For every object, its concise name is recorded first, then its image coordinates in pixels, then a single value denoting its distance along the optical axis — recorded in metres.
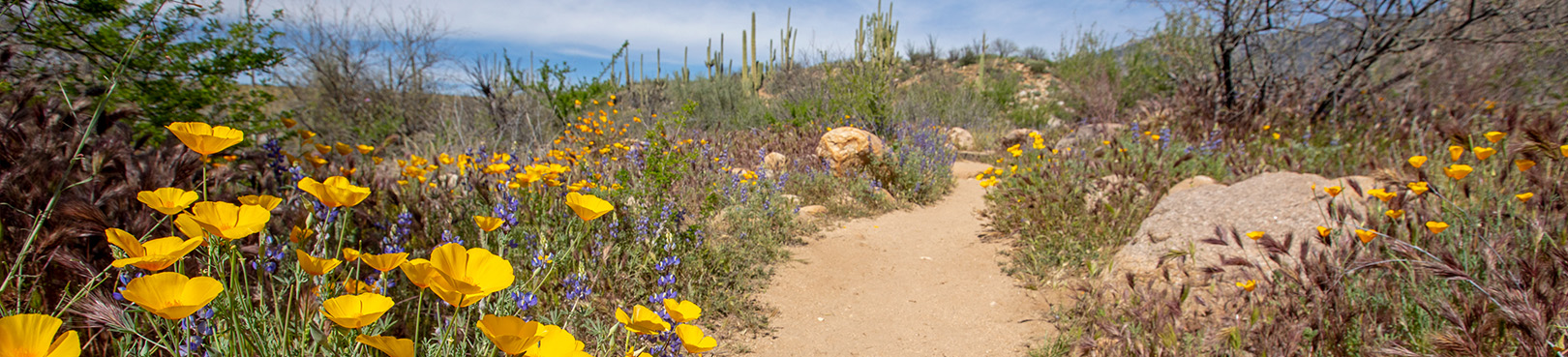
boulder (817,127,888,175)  5.68
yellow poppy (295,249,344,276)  0.98
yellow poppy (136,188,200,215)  0.99
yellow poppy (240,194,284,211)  1.12
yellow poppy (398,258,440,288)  0.83
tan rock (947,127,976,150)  9.18
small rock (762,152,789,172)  5.80
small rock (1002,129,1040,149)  8.31
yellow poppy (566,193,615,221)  1.19
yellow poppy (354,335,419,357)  0.84
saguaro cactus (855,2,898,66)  12.95
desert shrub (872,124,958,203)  5.40
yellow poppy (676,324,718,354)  1.06
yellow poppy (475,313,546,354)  0.81
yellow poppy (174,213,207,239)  0.89
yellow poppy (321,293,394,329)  0.82
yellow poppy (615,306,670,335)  0.99
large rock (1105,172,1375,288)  2.76
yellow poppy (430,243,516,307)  0.81
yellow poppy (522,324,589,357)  0.93
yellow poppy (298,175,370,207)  1.02
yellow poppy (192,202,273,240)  0.88
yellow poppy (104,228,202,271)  0.85
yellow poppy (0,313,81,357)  0.66
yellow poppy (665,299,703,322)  1.14
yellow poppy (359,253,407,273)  0.98
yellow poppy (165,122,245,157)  1.02
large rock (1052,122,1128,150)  5.38
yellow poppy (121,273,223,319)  0.73
